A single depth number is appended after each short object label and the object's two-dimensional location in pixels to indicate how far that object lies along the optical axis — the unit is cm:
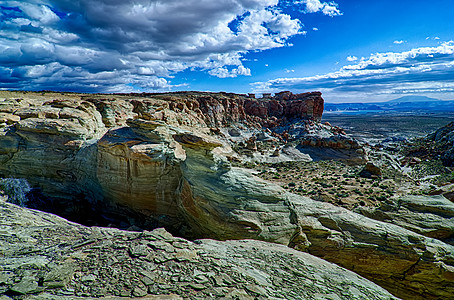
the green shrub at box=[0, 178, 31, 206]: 1671
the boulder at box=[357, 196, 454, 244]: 1538
